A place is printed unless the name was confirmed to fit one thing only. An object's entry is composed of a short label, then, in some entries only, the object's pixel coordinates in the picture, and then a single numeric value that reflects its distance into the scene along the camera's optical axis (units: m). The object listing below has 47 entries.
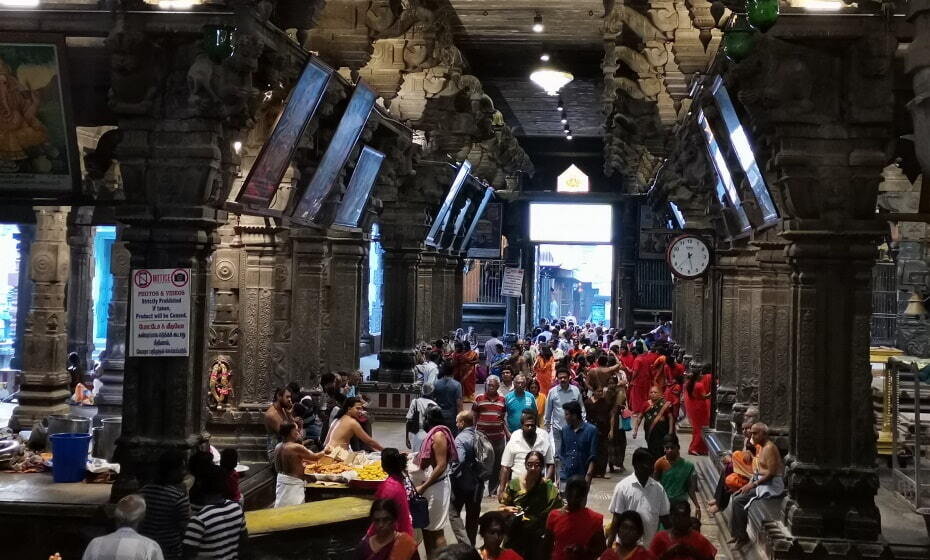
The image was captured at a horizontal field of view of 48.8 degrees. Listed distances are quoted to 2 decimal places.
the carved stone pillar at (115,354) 11.55
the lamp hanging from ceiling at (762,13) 6.03
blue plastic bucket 7.95
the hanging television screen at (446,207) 19.31
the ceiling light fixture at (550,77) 14.77
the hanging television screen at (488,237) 28.52
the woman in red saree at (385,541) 4.89
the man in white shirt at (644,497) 6.27
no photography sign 7.12
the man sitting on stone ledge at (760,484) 7.91
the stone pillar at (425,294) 20.08
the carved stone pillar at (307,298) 11.65
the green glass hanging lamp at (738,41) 6.49
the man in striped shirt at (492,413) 9.34
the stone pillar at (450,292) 23.13
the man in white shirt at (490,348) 22.00
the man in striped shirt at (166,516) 5.75
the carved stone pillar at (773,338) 10.19
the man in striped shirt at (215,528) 5.05
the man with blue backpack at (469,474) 8.09
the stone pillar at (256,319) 10.71
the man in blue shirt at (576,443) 8.85
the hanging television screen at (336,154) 10.50
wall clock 13.38
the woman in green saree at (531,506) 6.34
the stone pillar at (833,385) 6.92
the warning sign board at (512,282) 27.83
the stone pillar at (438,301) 21.38
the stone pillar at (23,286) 17.56
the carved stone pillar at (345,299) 13.75
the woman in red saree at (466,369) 16.50
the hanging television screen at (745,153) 9.05
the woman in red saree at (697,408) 13.07
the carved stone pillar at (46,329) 12.03
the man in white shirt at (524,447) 7.85
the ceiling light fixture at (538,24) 14.07
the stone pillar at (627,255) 29.14
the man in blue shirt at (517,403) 10.38
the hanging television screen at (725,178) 10.99
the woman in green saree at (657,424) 11.18
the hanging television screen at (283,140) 8.57
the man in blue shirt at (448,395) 10.91
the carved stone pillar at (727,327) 13.08
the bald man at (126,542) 4.57
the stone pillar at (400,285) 17.20
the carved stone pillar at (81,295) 15.82
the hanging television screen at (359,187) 12.22
